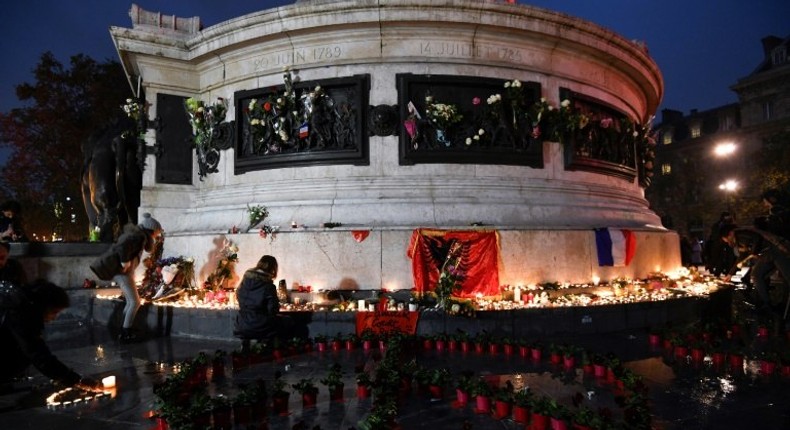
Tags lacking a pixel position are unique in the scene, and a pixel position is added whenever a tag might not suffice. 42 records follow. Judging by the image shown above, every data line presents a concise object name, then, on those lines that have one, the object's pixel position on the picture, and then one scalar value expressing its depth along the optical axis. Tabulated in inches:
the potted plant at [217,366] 258.1
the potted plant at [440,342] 311.9
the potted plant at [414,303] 346.6
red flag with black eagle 389.7
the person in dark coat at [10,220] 462.3
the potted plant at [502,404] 196.2
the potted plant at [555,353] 272.8
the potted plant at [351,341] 312.8
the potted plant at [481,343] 301.4
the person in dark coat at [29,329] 204.4
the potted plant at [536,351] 281.7
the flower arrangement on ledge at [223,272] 415.0
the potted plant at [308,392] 210.4
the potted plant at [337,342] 312.7
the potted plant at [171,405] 177.6
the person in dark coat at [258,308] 300.2
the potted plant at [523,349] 289.4
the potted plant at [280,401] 203.0
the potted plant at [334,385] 215.5
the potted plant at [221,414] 186.4
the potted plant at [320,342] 311.7
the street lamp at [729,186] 1439.5
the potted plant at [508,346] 296.7
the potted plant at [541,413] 179.5
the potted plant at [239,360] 269.0
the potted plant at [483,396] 201.9
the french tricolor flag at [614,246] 440.5
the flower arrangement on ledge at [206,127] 501.0
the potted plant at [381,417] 168.7
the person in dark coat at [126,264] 346.3
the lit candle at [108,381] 240.7
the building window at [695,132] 2360.6
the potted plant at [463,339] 305.6
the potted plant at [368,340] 314.3
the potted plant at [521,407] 190.1
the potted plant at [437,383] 220.2
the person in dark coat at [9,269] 206.4
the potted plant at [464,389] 208.7
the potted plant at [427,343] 313.3
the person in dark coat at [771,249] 383.5
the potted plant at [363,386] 221.0
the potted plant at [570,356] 265.4
